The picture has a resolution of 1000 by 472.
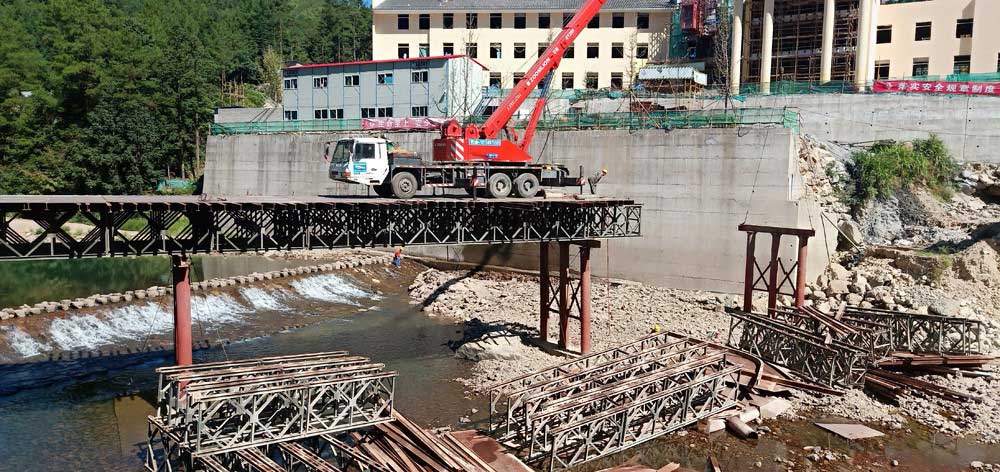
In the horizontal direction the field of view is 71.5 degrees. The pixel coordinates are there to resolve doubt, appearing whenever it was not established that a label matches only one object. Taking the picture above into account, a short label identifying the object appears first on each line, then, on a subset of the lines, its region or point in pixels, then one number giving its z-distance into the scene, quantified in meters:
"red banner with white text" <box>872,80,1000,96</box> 34.96
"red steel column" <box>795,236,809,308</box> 24.13
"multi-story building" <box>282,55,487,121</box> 47.84
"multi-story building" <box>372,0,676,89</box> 56.47
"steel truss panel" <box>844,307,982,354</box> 22.08
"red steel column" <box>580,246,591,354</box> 23.34
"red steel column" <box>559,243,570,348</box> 23.78
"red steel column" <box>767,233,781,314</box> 24.06
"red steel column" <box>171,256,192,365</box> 17.30
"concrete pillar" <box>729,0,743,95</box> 47.94
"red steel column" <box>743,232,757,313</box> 24.61
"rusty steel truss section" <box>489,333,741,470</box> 15.02
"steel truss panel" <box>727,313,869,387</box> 19.34
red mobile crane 23.16
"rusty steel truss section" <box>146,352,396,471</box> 12.94
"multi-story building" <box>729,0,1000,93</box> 43.22
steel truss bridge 15.79
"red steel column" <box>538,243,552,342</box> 24.67
